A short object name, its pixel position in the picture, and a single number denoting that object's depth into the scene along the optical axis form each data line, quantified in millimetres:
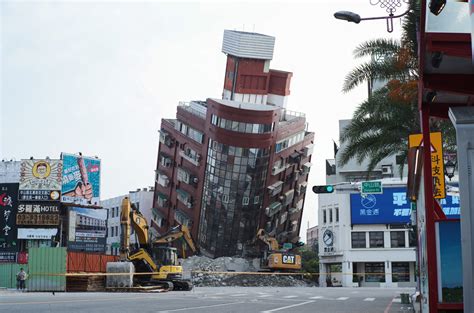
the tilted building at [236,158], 89812
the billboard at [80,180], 88312
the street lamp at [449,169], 24272
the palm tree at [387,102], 25734
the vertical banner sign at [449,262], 9969
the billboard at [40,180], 85688
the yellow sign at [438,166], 13500
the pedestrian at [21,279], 47344
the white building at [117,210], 120625
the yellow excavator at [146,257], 43312
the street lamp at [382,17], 21797
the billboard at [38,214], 85000
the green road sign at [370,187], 37438
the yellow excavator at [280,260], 82562
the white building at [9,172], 91438
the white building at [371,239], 85250
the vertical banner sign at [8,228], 86000
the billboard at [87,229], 90000
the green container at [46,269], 43094
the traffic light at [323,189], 36344
